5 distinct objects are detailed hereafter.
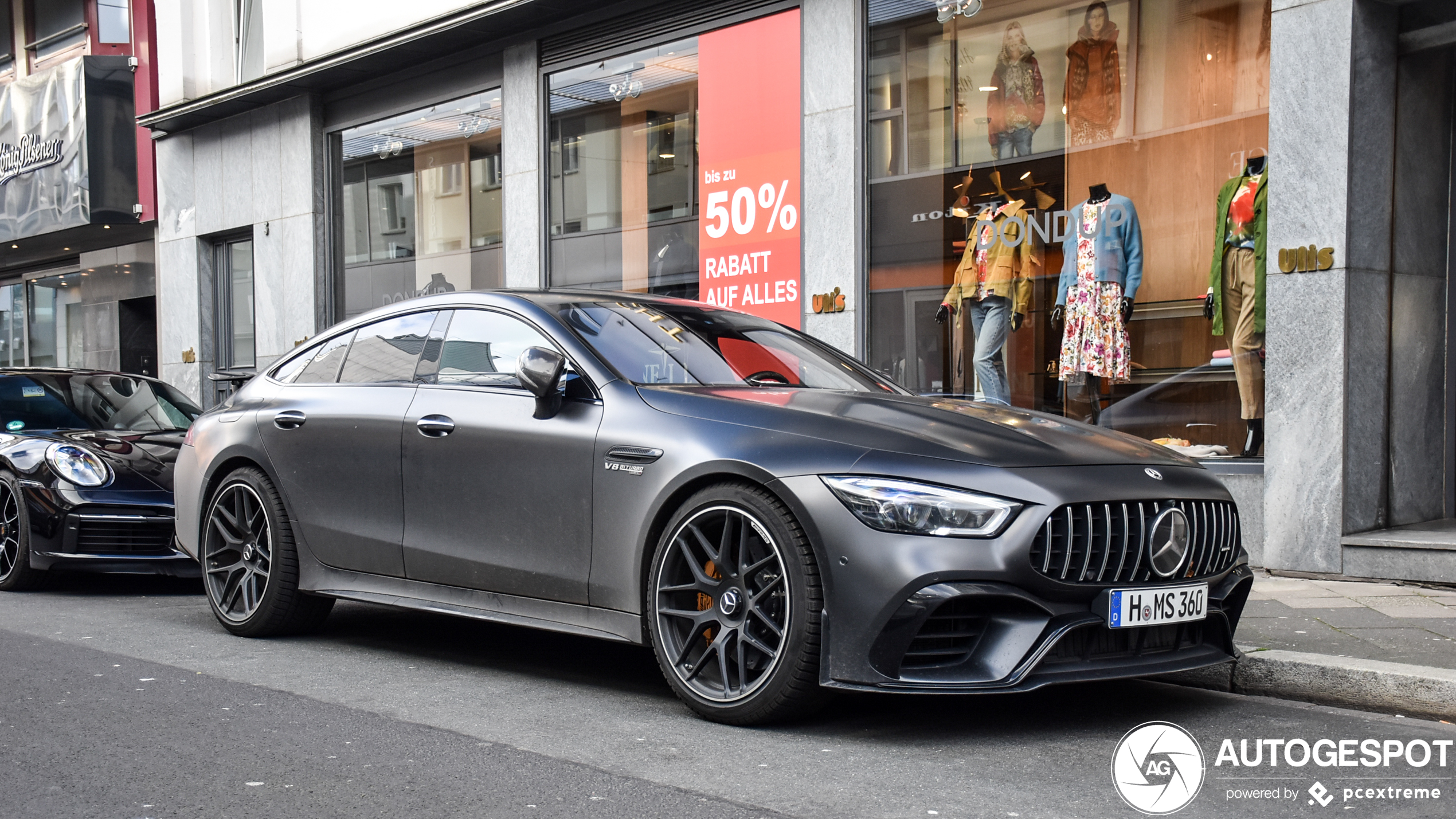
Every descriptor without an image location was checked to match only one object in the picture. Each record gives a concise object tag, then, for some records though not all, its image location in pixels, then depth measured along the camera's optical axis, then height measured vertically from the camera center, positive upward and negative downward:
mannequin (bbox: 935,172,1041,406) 10.21 +0.44
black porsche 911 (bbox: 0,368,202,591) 7.94 -0.89
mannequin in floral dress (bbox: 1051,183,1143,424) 9.61 +0.38
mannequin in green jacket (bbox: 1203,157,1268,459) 8.69 +0.40
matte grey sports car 4.04 -0.56
